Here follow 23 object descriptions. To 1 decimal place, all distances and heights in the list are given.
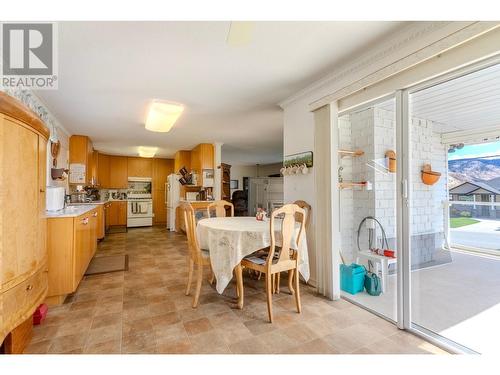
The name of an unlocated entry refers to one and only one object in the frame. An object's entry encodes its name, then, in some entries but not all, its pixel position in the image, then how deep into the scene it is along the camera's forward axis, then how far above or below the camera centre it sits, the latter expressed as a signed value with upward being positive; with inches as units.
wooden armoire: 50.1 -6.5
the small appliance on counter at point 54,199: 108.7 -3.5
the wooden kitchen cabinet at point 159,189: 314.8 +2.4
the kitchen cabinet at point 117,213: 281.6 -27.1
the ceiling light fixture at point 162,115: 117.0 +40.9
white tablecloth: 84.3 -20.2
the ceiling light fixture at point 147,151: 245.5 +44.6
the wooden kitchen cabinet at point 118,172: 297.0 +24.6
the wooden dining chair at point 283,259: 80.0 -25.7
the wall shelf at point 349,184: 112.8 +2.7
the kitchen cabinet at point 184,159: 269.8 +37.0
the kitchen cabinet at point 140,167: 306.0 +32.4
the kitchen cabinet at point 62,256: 92.4 -26.8
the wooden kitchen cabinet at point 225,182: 245.9 +9.8
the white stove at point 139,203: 282.8 -14.9
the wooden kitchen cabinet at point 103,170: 288.8 +26.4
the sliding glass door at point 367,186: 115.1 +1.7
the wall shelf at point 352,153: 118.4 +18.9
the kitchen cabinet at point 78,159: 195.0 +27.7
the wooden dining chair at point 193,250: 91.9 -25.2
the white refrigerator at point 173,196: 263.4 -6.1
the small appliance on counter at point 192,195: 246.2 -4.8
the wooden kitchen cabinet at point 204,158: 228.4 +32.3
